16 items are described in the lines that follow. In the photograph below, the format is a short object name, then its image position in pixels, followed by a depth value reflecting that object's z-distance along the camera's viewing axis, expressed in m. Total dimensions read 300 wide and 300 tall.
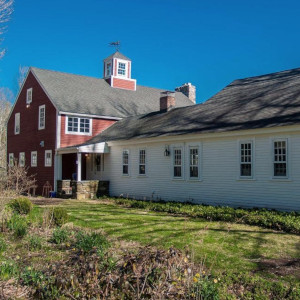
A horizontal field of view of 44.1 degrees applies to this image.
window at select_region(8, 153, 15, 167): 28.29
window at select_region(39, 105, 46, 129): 23.94
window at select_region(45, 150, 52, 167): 23.23
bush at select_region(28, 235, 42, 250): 7.62
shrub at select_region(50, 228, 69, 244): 8.09
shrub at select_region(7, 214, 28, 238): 8.40
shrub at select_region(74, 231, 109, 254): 6.98
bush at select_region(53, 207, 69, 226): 9.97
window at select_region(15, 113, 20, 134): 27.49
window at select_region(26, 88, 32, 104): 25.89
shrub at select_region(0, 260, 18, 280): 5.63
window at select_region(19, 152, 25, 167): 26.48
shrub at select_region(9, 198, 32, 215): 12.02
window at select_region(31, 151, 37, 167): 24.98
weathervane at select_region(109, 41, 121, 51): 30.37
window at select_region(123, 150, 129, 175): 19.88
